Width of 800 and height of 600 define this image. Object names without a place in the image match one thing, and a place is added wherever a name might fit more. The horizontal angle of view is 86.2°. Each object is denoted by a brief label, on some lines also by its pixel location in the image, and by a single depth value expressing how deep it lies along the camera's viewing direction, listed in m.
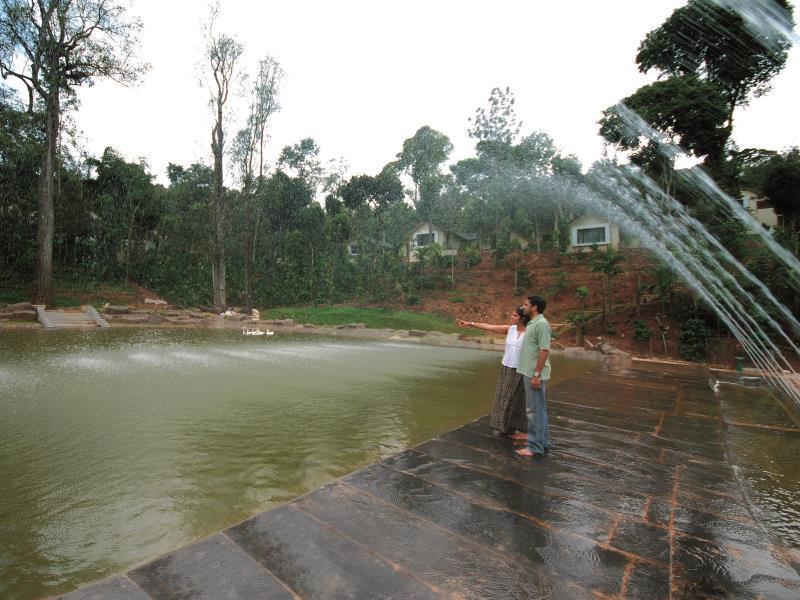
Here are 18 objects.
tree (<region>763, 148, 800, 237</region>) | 19.38
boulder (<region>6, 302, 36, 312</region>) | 17.69
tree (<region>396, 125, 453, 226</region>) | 42.91
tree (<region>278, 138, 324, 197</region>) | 34.47
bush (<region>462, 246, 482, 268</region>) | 30.56
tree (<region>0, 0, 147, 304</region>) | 20.44
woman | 4.68
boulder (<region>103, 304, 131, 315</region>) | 20.58
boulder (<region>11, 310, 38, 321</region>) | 17.12
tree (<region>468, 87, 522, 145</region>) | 36.59
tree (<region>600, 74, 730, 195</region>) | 20.58
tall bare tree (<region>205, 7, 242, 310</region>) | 26.22
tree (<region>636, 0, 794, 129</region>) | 24.03
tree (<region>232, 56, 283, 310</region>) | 27.36
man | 4.12
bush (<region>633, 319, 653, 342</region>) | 17.58
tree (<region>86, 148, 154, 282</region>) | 28.30
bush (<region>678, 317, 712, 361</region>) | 15.66
